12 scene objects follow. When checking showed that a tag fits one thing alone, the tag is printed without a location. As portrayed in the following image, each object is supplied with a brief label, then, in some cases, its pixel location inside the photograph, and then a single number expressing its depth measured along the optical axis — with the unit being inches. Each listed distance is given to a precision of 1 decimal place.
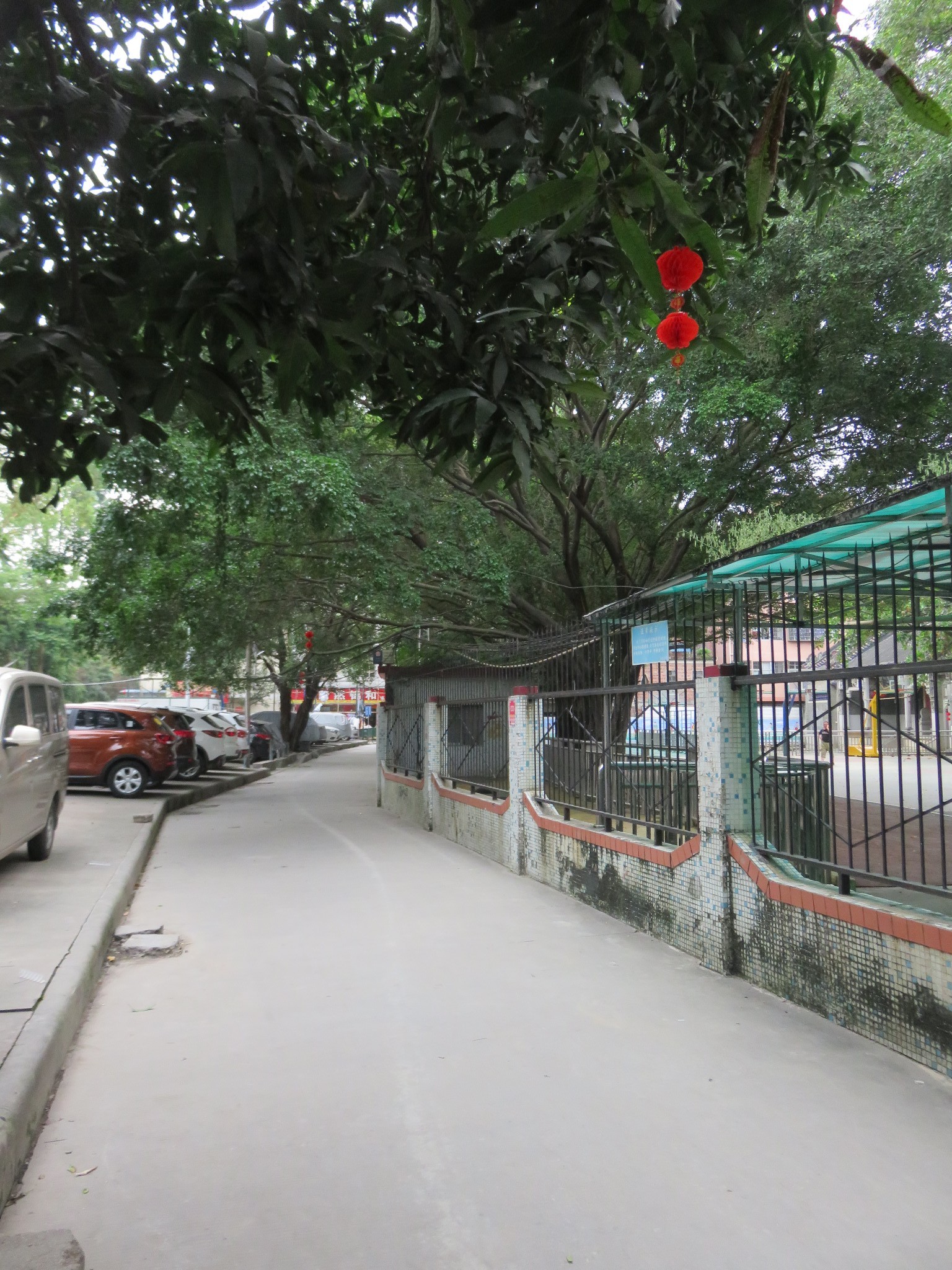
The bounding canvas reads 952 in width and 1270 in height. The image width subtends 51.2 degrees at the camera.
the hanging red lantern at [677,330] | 135.4
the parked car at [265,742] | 1385.3
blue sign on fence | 290.8
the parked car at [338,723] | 2158.0
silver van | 331.3
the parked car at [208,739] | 984.9
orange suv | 718.5
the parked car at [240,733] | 1117.7
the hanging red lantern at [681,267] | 113.4
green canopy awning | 193.9
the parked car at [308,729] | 1724.9
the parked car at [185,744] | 807.8
